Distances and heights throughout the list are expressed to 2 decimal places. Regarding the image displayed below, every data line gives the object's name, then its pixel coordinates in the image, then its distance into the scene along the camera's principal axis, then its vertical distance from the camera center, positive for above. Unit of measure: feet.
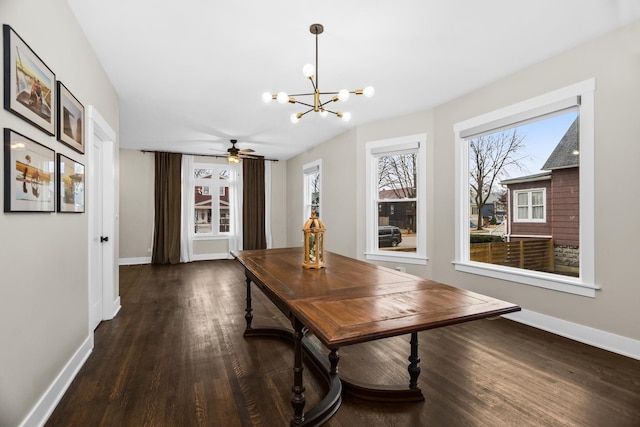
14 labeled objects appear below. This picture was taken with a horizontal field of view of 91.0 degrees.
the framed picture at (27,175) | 4.66 +0.64
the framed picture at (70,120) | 6.59 +2.11
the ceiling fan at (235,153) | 18.84 +3.69
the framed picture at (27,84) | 4.65 +2.16
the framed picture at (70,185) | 6.54 +0.64
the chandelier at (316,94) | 7.25 +2.96
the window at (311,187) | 21.33 +1.86
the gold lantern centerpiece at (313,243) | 7.20 -0.72
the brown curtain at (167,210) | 22.43 +0.21
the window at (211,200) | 24.25 +1.01
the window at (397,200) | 14.29 +0.64
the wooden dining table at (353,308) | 4.07 -1.41
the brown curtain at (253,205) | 25.02 +0.63
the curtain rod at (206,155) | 22.31 +4.40
